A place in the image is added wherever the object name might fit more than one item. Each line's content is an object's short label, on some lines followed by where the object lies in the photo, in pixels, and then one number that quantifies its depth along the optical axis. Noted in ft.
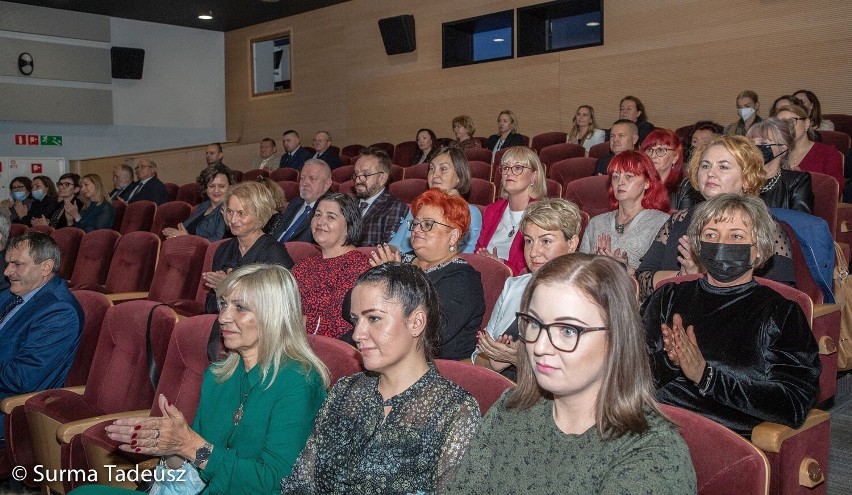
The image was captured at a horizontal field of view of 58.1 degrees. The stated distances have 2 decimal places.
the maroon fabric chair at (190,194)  24.62
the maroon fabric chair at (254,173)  24.79
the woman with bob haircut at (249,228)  10.33
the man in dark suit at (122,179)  25.84
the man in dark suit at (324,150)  26.37
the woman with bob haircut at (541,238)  7.68
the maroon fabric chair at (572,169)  17.80
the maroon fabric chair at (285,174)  23.76
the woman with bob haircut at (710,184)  8.51
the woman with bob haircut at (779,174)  10.09
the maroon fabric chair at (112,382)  7.98
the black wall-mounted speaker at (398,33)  30.42
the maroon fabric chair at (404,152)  27.27
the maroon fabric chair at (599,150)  19.71
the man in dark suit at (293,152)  27.74
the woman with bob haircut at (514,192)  11.27
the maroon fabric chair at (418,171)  19.87
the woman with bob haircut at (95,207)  20.92
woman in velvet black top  5.75
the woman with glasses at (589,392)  4.01
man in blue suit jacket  8.86
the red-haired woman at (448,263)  8.07
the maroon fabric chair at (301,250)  10.89
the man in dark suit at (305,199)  14.32
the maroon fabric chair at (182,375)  7.27
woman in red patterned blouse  9.12
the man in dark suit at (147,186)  24.79
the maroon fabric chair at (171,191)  26.96
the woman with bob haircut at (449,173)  12.95
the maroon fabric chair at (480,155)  21.94
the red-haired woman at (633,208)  9.57
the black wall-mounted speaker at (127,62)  36.47
